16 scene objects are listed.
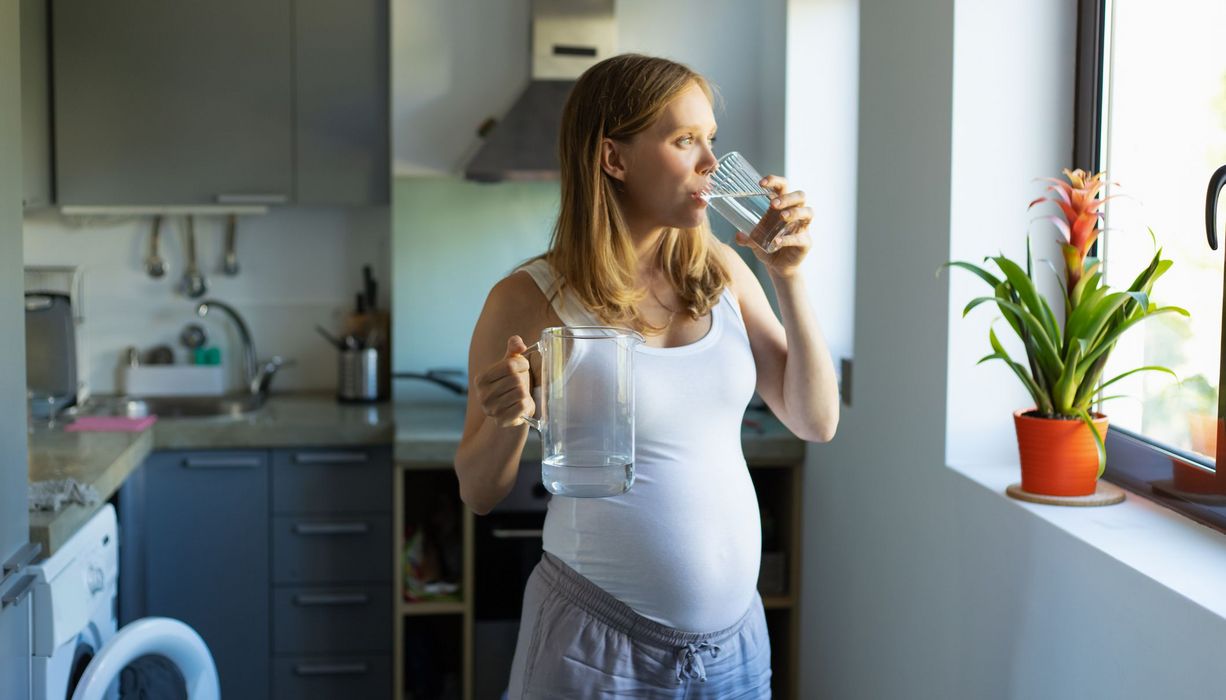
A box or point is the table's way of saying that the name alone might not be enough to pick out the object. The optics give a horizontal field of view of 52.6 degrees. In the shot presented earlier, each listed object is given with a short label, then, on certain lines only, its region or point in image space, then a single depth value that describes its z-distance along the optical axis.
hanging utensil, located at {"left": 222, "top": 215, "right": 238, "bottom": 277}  3.61
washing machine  1.82
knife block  3.52
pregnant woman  1.43
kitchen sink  3.27
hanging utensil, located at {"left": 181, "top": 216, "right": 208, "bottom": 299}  3.60
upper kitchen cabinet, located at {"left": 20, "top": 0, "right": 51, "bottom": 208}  3.12
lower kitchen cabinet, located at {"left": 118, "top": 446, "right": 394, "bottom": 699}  3.01
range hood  3.09
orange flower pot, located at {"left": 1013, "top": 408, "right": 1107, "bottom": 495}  1.66
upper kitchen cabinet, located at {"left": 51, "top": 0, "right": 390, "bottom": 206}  3.29
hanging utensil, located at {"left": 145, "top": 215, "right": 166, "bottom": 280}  3.58
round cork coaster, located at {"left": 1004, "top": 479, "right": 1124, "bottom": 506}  1.66
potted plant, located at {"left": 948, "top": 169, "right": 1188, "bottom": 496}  1.61
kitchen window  1.59
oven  2.92
